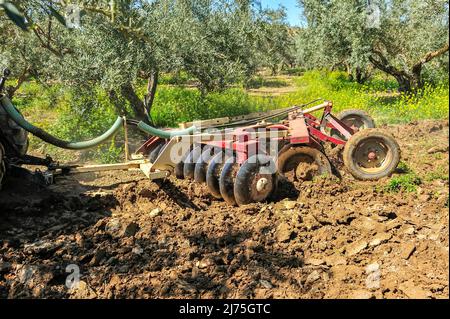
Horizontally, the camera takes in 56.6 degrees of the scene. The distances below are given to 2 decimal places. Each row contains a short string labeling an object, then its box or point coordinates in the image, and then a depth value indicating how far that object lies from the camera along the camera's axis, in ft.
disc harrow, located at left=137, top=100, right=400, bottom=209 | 17.52
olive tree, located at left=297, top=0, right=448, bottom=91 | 39.68
